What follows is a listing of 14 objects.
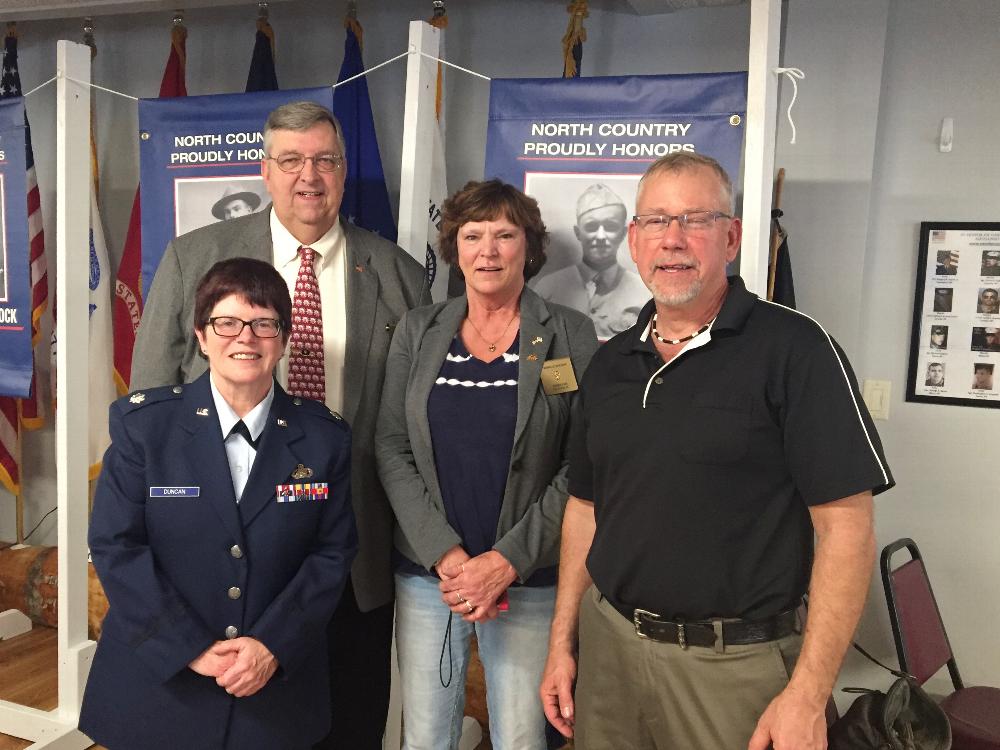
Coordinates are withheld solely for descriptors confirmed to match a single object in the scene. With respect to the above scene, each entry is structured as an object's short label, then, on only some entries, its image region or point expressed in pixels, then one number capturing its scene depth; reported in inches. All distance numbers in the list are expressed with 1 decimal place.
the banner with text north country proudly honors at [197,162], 94.3
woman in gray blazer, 69.2
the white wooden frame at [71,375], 102.1
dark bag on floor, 67.6
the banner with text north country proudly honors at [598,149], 77.4
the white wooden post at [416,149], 89.0
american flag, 116.0
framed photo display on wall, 104.7
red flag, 127.7
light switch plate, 109.7
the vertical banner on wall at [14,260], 104.7
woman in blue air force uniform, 61.1
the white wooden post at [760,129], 73.7
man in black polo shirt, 50.8
